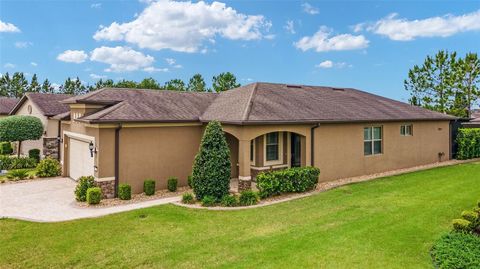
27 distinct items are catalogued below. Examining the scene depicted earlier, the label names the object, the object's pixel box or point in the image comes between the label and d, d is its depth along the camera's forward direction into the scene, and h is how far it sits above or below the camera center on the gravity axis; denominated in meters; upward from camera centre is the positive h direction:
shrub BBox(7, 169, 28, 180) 16.53 -1.75
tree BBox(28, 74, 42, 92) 65.88 +11.01
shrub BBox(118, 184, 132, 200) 12.27 -1.95
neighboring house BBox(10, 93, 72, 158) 22.16 +2.14
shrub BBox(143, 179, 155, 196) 12.96 -1.87
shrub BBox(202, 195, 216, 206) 10.95 -2.06
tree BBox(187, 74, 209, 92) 49.09 +8.24
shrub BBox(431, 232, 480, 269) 6.03 -2.22
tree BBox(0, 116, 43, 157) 22.36 +0.78
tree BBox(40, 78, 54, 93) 67.25 +10.84
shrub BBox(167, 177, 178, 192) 13.51 -1.83
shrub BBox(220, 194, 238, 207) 10.90 -2.06
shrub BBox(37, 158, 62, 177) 17.19 -1.51
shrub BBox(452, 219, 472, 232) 7.57 -2.03
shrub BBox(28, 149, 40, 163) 22.87 -0.97
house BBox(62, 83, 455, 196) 12.77 +0.26
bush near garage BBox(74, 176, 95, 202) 12.15 -1.75
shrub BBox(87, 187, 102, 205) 11.62 -1.98
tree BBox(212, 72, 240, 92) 44.12 +7.68
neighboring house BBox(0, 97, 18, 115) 35.36 +4.05
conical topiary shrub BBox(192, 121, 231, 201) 11.36 -0.94
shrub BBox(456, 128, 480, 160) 20.25 -0.40
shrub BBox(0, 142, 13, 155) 28.03 -0.71
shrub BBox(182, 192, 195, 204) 11.37 -2.07
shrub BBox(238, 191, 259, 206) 11.07 -2.02
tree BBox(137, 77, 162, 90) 46.94 +7.92
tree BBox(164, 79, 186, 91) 49.92 +8.42
